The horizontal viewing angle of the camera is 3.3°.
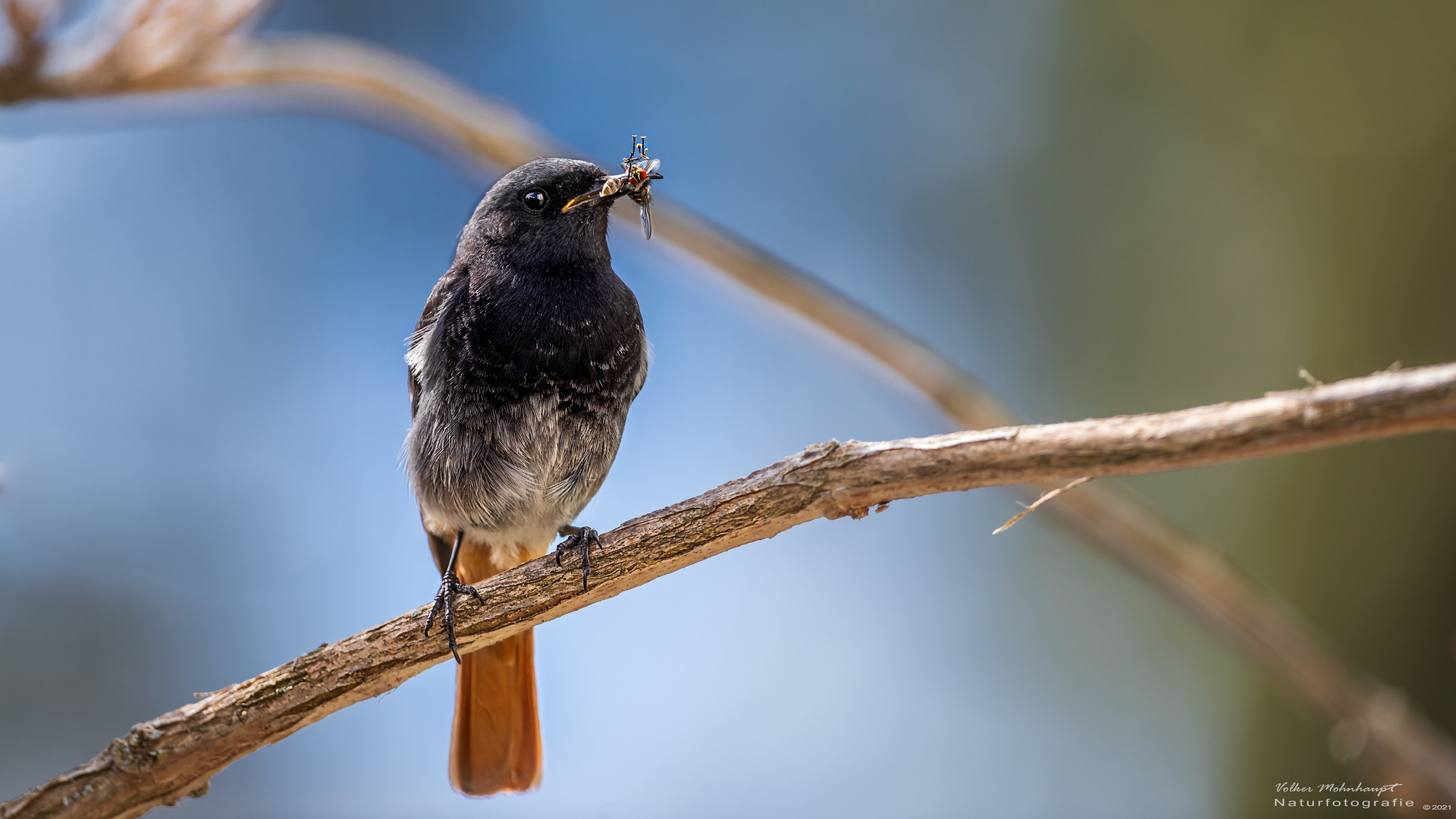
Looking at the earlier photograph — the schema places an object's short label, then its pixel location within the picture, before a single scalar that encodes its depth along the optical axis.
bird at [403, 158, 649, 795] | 4.99
